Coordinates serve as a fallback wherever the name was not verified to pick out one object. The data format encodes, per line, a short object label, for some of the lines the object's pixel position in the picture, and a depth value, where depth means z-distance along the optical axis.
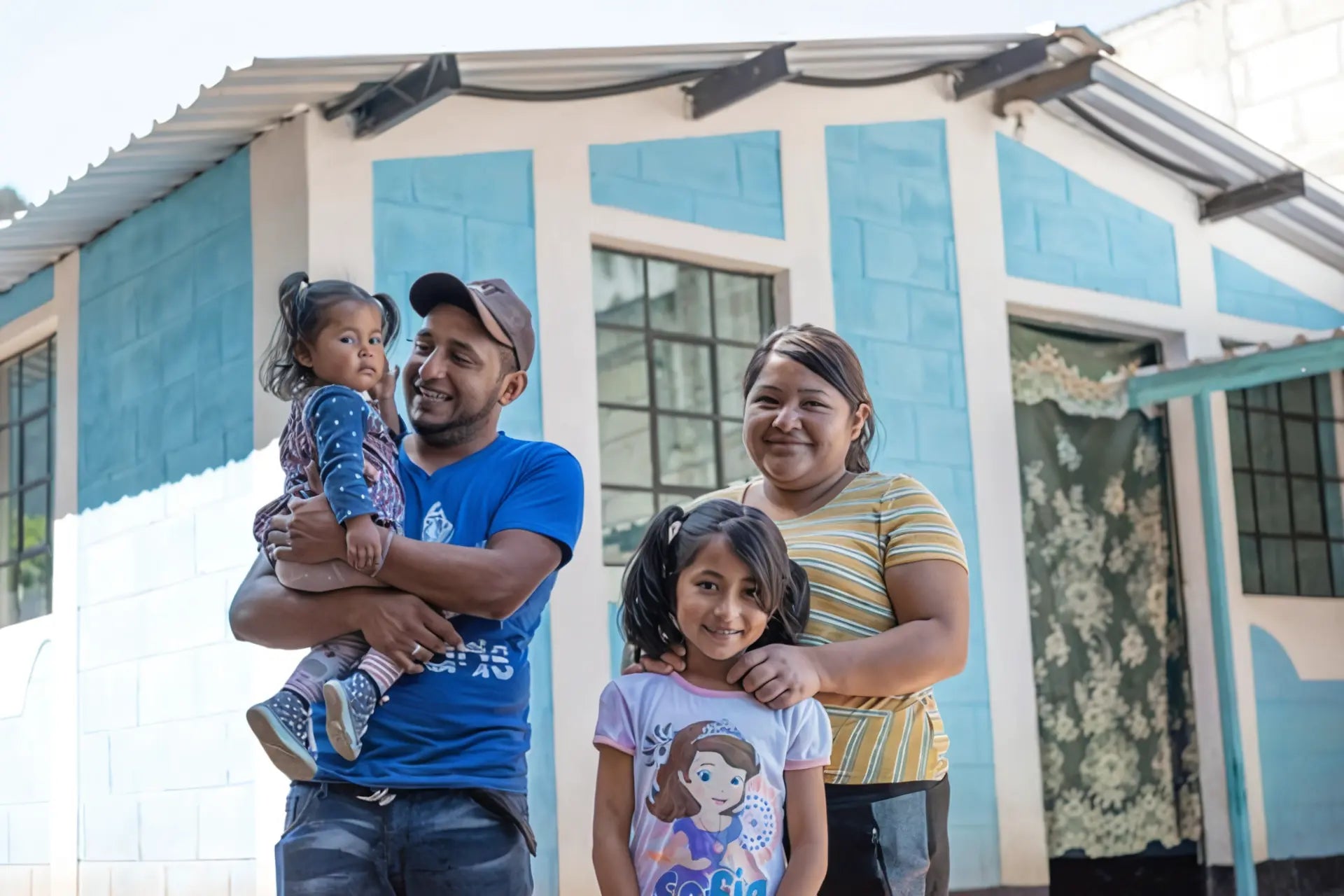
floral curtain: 7.62
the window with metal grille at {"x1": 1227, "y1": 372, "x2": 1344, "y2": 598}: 8.38
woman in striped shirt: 2.45
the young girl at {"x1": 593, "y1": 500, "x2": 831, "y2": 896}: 2.37
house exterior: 5.77
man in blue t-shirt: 2.51
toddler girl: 2.51
